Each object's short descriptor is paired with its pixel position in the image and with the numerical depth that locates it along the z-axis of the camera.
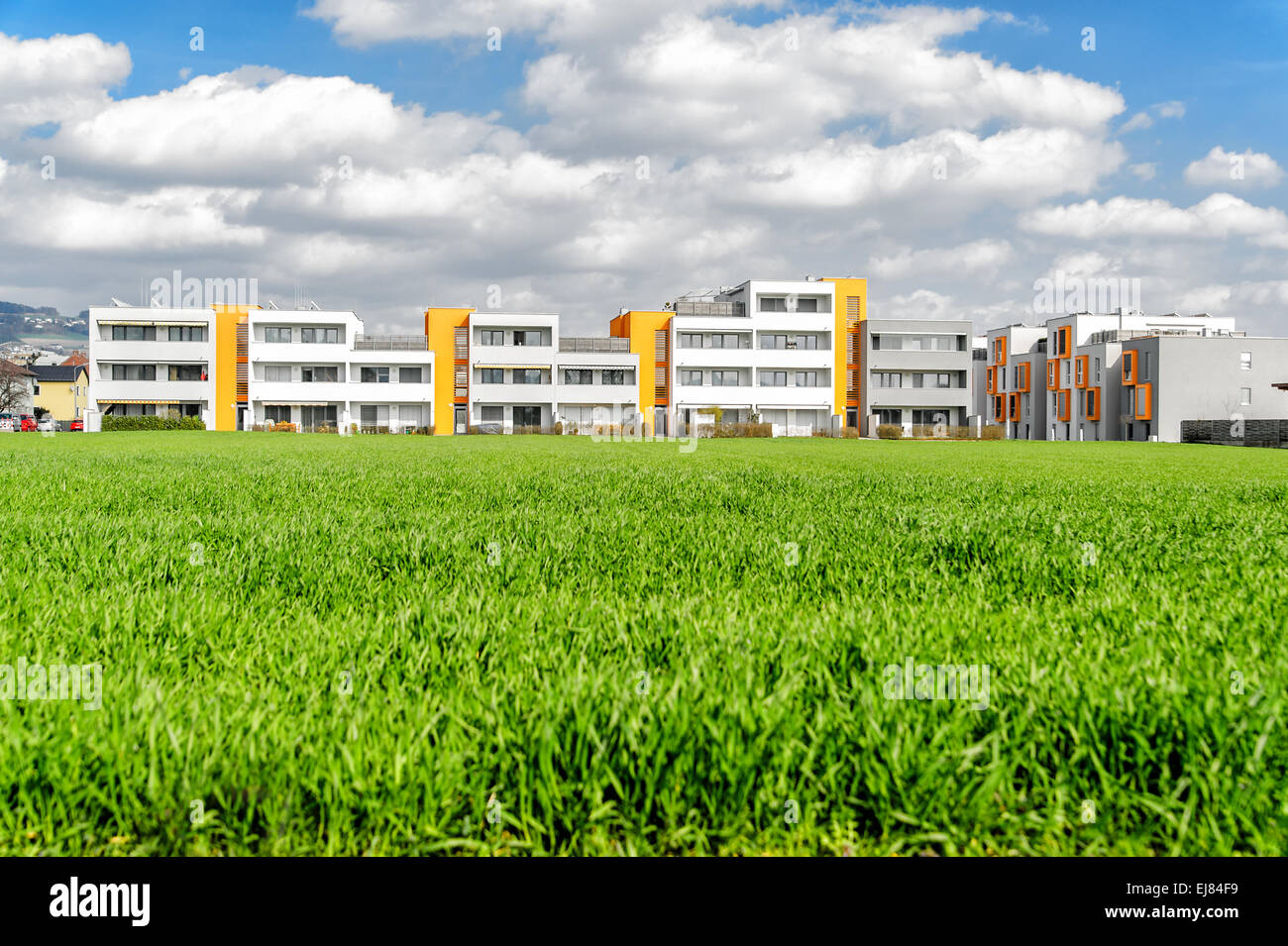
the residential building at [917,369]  92.31
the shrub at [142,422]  68.38
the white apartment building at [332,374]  86.31
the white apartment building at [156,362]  85.62
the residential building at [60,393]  131.88
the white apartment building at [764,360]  90.50
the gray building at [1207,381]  81.69
